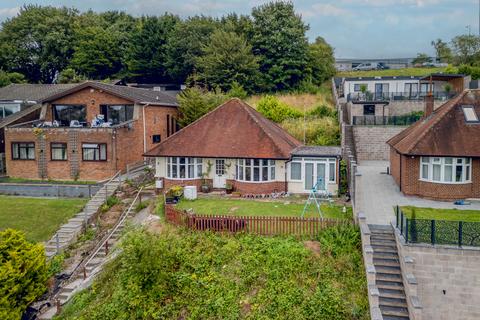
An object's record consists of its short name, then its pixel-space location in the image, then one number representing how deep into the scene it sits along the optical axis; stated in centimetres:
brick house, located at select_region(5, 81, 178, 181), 2869
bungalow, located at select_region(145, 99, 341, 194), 2350
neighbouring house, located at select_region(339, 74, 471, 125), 3569
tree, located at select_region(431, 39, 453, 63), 6687
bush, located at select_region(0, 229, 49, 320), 1555
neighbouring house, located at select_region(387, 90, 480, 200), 2111
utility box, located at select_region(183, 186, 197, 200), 2316
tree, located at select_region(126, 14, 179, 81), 5375
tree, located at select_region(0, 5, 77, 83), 5697
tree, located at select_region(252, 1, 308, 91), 4672
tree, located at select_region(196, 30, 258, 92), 4416
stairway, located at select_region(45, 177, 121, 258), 2128
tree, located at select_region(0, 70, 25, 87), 4919
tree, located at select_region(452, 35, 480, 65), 6092
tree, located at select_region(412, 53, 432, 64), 7212
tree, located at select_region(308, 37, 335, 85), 4919
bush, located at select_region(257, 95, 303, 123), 3572
